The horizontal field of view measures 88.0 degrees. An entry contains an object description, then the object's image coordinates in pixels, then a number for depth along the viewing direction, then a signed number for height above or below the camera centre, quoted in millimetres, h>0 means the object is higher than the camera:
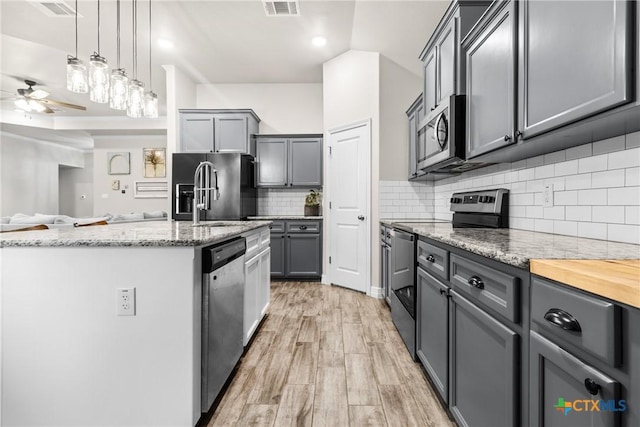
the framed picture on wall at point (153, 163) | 8469 +1174
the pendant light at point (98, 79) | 2262 +926
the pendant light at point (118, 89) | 2441 +907
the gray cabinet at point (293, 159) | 5168 +791
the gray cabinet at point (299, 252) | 4832 -621
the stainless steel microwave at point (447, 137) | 2219 +533
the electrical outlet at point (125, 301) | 1477 -411
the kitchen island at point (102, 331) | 1477 -545
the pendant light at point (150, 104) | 2807 +900
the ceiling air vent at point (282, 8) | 3305 +2068
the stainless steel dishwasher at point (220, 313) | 1590 -565
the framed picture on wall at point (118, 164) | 8457 +1148
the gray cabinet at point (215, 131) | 4980 +1176
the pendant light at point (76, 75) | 2270 +931
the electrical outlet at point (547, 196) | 1816 +80
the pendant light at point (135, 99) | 2639 +884
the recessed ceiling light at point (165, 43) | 4109 +2085
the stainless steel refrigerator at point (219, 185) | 4598 +337
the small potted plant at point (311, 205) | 5100 +70
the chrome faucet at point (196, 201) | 2332 +57
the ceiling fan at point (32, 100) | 5250 +1759
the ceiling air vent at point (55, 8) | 3305 +2061
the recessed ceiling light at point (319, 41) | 4017 +2080
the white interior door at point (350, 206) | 4117 +49
